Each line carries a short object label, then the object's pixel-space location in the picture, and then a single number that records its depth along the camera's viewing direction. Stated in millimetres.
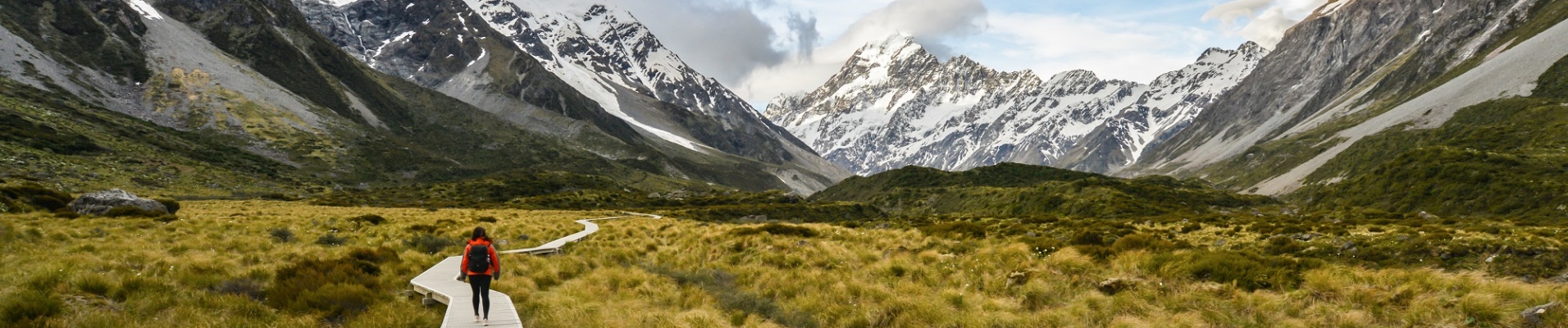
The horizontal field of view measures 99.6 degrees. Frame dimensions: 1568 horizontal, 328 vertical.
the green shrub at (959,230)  31156
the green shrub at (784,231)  29922
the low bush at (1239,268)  14359
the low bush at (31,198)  28281
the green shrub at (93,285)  12750
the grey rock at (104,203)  29172
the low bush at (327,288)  13289
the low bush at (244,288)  14508
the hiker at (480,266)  12797
